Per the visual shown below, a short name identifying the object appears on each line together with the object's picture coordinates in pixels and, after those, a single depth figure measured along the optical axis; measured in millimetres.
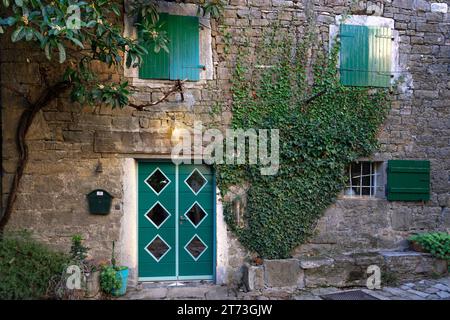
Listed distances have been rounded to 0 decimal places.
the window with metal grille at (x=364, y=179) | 4977
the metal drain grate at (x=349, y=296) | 4051
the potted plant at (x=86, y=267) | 3816
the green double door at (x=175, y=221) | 4566
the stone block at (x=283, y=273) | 4219
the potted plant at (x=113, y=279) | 3957
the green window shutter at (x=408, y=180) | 4859
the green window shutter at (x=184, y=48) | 4465
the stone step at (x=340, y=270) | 4223
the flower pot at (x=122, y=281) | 4023
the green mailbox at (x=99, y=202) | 4305
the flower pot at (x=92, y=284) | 3809
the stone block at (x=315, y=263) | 4280
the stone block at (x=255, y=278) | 4180
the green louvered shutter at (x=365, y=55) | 4848
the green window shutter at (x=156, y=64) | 4410
